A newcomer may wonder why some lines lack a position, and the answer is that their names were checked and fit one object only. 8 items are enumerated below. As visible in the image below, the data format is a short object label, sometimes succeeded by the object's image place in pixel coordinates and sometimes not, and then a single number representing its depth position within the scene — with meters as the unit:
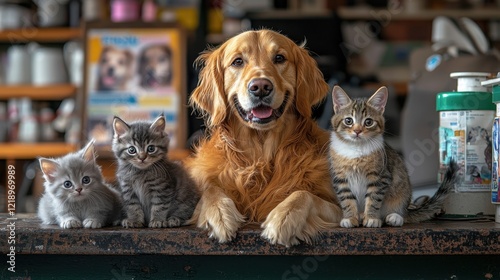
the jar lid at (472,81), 1.71
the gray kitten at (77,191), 1.55
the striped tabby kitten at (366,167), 1.48
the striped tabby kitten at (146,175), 1.52
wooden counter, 1.43
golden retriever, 1.64
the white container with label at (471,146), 1.67
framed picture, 4.34
